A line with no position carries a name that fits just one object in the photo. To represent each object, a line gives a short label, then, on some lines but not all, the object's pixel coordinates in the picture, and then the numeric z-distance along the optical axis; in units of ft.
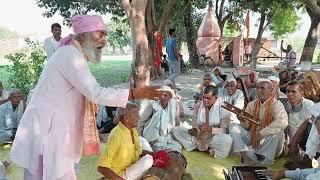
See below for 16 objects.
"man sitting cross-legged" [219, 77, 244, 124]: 13.96
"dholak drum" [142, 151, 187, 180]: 8.14
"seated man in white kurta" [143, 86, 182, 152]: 11.99
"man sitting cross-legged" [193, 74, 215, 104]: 15.88
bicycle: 42.96
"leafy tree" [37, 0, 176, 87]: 16.35
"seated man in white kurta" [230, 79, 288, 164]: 11.23
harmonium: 7.77
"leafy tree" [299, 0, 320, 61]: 39.69
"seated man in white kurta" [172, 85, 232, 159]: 12.08
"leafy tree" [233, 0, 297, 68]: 38.53
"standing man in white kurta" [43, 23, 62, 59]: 13.79
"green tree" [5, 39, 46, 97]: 23.16
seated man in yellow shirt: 7.55
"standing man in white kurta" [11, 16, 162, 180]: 5.59
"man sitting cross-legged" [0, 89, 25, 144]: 13.51
